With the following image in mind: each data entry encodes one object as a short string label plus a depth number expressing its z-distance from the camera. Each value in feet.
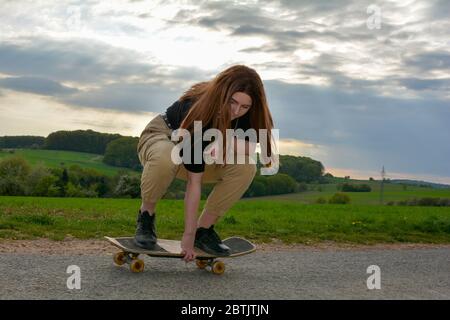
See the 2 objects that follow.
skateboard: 17.54
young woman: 17.03
